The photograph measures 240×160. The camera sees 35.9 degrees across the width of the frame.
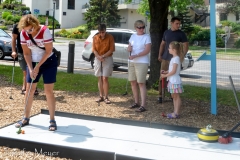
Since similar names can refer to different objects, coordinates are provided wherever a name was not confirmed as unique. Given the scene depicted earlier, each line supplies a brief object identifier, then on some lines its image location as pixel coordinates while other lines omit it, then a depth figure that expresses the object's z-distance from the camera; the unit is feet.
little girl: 21.61
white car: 48.53
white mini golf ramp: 15.02
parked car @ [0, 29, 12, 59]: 54.08
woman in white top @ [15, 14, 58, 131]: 17.03
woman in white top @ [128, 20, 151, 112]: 23.13
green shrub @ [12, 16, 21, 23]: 167.94
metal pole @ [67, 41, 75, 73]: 39.79
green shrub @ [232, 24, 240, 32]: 109.81
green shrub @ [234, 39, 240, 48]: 79.41
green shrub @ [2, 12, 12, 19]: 177.88
